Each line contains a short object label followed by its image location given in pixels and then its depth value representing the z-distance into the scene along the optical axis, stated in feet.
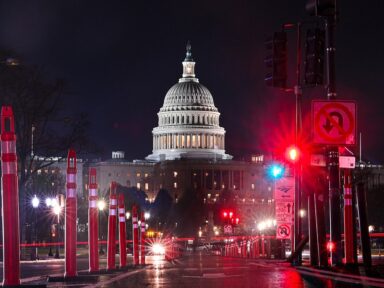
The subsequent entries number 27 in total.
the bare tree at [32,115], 175.22
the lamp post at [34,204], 169.76
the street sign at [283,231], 91.40
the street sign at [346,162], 66.80
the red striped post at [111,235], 68.03
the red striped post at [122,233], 80.04
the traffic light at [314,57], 69.62
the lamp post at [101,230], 191.72
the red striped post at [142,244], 112.93
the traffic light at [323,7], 63.36
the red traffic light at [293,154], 96.12
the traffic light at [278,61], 75.92
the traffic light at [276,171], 96.14
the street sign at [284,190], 91.97
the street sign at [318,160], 76.58
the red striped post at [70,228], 49.83
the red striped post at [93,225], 58.59
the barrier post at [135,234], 94.39
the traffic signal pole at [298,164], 92.58
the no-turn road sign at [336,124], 57.93
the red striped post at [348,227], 55.77
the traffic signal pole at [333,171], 60.34
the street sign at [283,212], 91.71
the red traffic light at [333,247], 60.23
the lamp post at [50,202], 198.80
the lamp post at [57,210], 185.84
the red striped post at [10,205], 38.47
